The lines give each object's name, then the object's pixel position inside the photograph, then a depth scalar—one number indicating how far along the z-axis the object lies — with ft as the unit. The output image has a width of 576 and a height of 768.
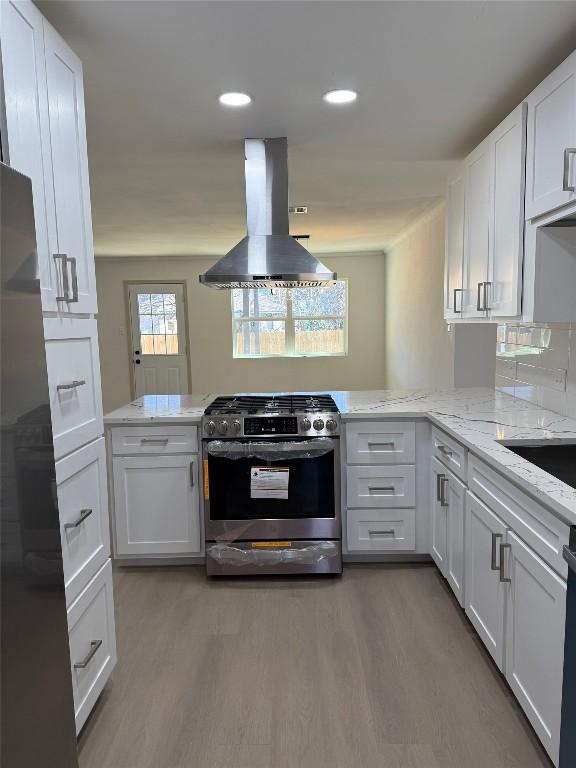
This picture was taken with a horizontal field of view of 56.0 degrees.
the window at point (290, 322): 25.88
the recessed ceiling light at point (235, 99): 7.45
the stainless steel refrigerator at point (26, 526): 3.01
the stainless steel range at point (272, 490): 9.00
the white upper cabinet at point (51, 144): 4.44
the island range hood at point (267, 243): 9.53
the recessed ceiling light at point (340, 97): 7.41
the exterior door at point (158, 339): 25.53
